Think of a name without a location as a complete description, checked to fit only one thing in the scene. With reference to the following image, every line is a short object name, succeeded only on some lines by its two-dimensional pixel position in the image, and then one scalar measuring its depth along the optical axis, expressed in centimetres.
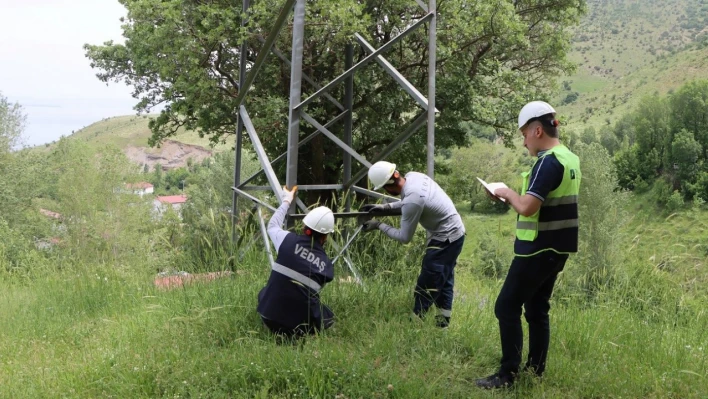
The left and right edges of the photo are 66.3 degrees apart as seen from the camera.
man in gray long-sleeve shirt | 425
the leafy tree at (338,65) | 1066
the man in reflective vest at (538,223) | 310
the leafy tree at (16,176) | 2962
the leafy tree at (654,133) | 6238
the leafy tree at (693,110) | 6012
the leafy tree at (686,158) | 5819
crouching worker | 383
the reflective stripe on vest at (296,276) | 382
